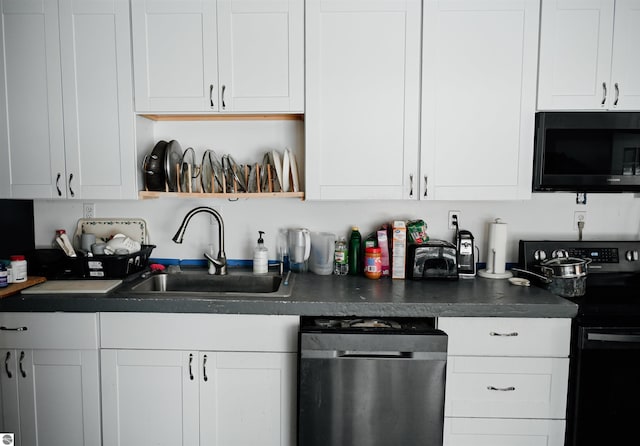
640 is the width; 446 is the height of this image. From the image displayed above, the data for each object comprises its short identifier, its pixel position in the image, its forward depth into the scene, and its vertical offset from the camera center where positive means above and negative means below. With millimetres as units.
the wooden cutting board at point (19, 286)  1817 -469
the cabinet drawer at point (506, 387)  1742 -825
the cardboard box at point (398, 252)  2145 -344
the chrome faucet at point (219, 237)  2197 -296
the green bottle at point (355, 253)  2240 -368
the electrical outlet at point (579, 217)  2320 -176
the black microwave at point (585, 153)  1966 +142
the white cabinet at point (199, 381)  1779 -830
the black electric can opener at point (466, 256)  2184 -367
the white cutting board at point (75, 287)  1839 -470
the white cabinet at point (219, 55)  1972 +582
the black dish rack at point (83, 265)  2061 -413
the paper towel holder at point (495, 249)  2186 -332
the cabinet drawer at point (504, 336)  1733 -615
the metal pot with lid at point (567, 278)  1911 -416
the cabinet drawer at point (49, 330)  1787 -623
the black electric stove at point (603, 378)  1686 -760
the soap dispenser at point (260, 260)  2238 -406
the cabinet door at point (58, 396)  1808 -909
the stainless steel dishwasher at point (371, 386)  1637 -779
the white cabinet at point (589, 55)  1933 +582
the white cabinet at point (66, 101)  1988 +372
